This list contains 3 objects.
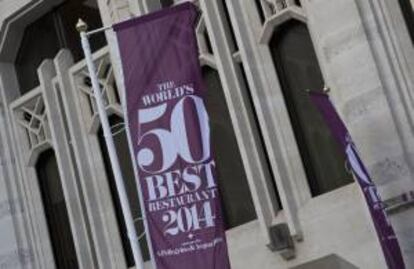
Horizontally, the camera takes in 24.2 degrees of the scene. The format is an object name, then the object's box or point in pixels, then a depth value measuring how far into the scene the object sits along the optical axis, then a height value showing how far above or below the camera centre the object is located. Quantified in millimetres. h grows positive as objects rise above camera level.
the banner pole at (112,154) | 11633 +1673
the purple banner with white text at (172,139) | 11281 +1611
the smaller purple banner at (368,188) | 12844 +545
